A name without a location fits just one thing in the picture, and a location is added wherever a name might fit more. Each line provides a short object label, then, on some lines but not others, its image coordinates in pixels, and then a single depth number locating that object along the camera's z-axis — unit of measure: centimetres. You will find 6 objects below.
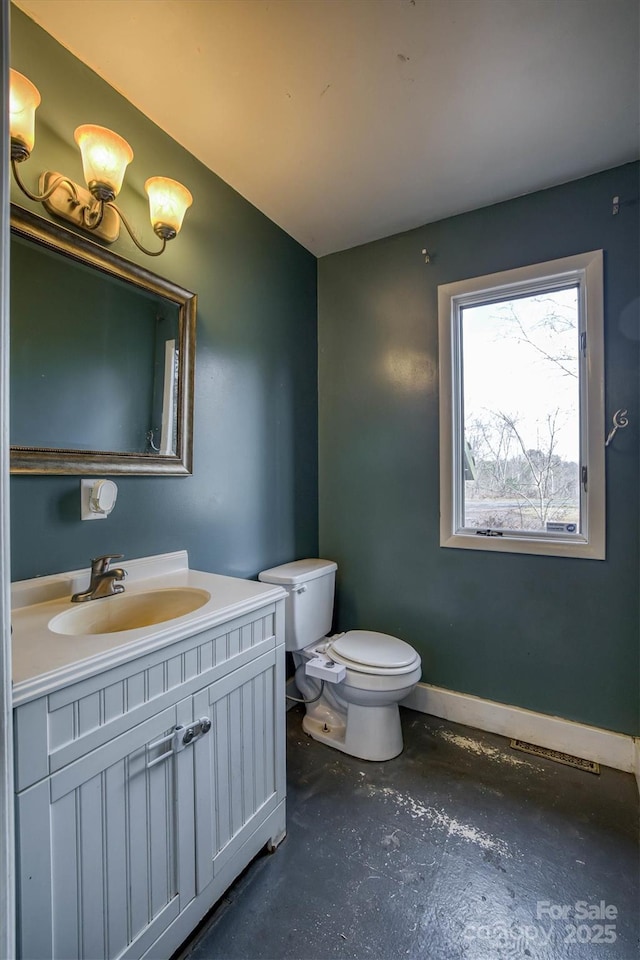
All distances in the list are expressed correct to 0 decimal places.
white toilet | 169
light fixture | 104
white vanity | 75
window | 175
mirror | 115
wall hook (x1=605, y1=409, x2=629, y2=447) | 167
